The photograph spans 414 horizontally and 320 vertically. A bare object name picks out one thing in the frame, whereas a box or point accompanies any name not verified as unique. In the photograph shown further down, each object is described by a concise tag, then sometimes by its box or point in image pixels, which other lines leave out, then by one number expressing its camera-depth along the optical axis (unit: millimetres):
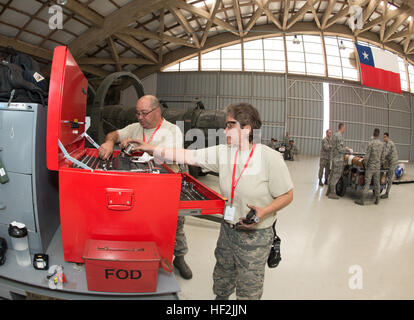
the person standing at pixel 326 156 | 7461
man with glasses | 2072
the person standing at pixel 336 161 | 6172
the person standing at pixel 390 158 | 6539
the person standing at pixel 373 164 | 5703
